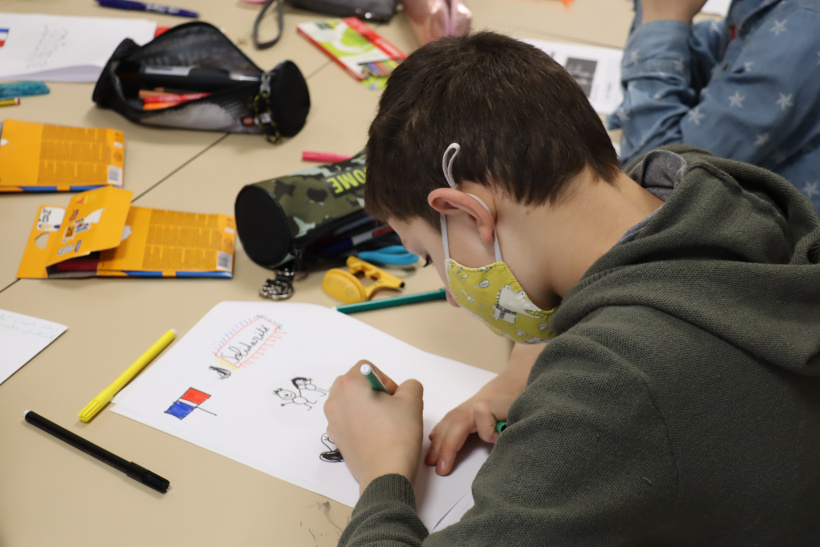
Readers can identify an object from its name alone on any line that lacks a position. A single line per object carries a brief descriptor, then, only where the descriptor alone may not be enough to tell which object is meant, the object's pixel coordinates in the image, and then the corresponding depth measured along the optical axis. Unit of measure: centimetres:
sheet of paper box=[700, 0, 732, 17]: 183
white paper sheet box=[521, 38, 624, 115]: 144
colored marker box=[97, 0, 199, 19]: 161
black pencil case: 127
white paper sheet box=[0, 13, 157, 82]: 137
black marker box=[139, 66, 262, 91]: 130
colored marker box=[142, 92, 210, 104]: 130
